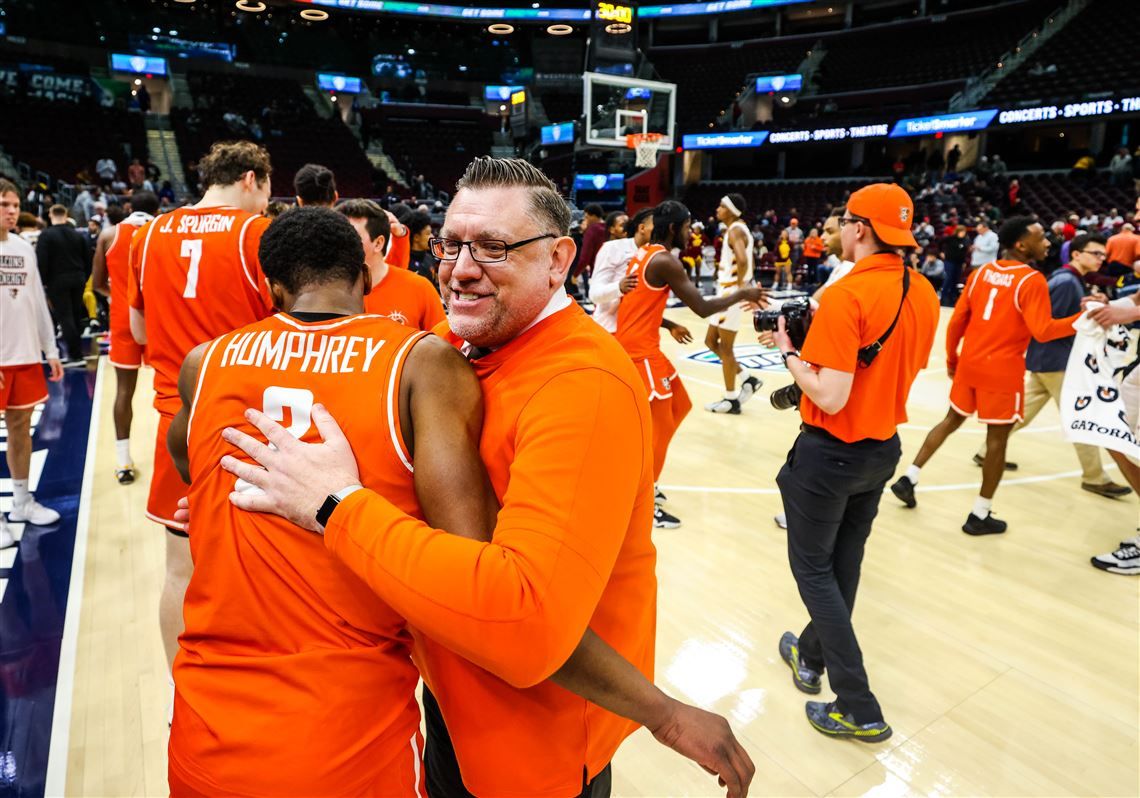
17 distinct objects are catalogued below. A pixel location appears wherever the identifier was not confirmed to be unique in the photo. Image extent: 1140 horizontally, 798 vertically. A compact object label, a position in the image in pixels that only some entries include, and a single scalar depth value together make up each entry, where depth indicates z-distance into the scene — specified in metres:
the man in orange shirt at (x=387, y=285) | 3.14
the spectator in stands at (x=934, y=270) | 13.73
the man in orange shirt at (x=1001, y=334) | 3.78
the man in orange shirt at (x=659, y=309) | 3.65
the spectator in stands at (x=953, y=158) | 21.18
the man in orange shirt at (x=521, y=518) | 0.97
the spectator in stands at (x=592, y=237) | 8.71
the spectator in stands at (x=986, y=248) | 12.26
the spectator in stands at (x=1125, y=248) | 5.32
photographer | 2.25
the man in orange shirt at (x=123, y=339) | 4.25
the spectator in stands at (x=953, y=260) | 13.57
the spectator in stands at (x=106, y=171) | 17.69
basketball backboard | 16.80
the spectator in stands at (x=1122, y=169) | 16.70
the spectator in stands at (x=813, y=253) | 15.91
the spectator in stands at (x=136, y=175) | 17.56
